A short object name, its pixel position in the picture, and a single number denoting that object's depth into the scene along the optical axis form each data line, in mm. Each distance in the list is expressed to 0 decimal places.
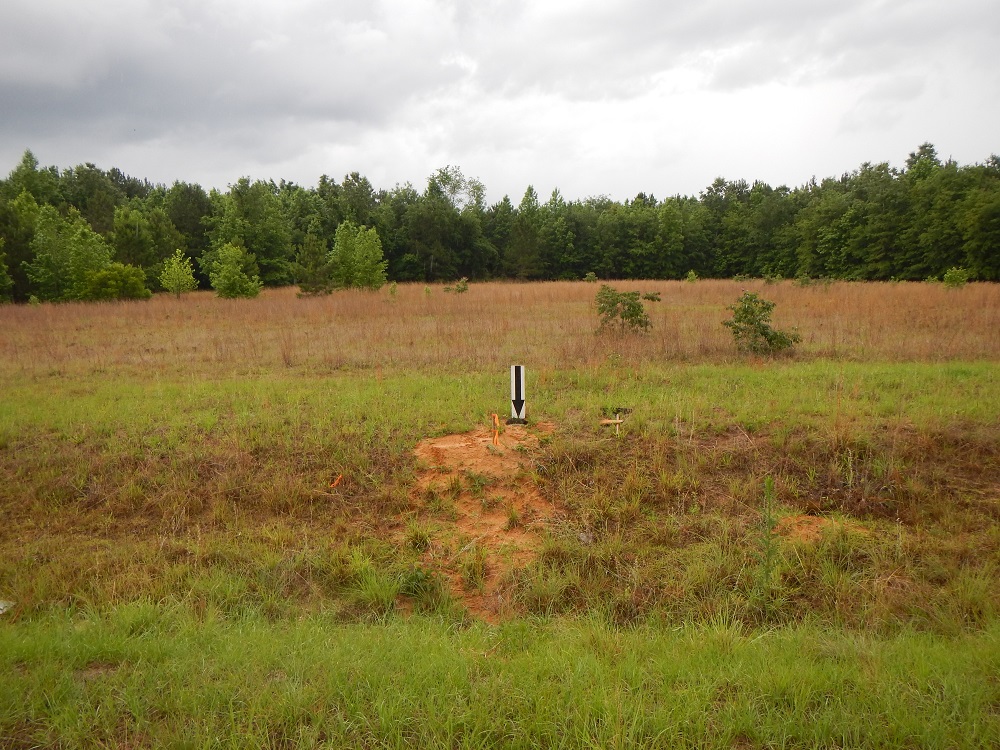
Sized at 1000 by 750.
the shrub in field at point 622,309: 14445
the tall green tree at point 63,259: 26891
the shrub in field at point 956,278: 21250
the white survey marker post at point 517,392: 7535
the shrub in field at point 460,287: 29780
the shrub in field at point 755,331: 11734
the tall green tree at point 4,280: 28500
